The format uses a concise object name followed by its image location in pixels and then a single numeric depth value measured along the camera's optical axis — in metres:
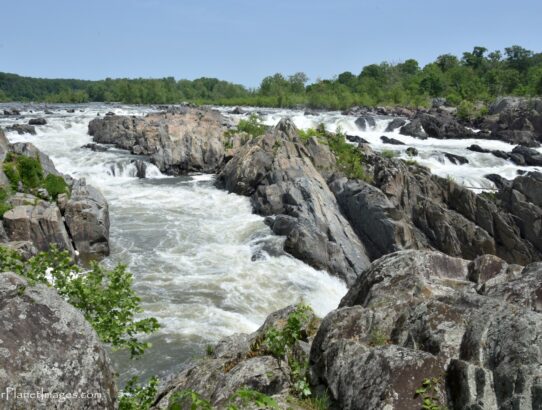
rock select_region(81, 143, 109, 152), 46.22
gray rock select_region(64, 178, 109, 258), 23.42
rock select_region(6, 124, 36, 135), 48.66
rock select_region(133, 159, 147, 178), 40.19
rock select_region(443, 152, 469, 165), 49.81
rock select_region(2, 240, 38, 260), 18.77
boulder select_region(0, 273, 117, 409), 5.00
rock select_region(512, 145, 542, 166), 50.78
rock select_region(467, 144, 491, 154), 55.35
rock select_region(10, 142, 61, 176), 29.73
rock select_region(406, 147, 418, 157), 49.92
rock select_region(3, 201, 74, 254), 21.48
